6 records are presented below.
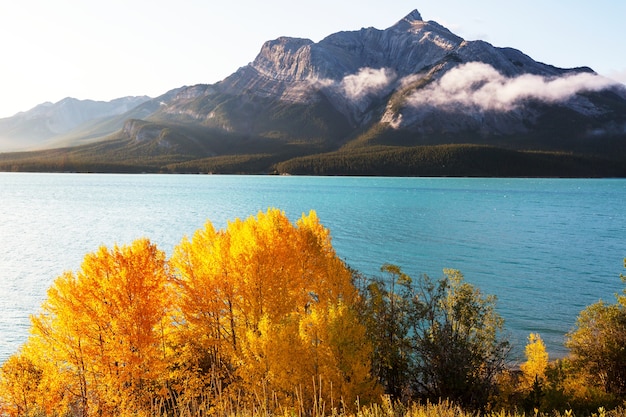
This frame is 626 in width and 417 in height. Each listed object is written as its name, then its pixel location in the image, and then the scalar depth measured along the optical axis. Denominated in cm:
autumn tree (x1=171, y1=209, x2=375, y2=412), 2681
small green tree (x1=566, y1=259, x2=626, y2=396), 3103
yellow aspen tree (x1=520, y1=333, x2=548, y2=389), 3244
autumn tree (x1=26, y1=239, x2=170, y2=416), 2931
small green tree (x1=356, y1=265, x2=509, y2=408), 2944
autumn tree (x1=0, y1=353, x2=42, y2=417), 2886
